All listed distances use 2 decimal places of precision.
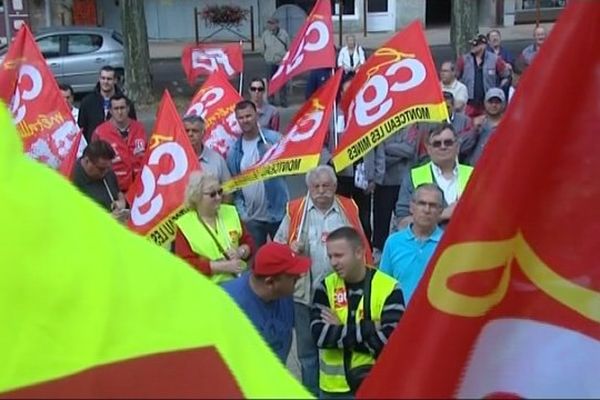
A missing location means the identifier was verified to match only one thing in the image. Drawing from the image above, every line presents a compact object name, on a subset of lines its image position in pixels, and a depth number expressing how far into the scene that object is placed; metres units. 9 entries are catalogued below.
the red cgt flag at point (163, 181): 12.49
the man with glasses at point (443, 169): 12.88
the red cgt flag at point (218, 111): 17.33
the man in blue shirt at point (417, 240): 10.76
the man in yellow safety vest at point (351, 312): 9.52
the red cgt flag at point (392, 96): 14.22
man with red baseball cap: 9.37
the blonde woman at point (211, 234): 11.27
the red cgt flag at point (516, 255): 4.14
